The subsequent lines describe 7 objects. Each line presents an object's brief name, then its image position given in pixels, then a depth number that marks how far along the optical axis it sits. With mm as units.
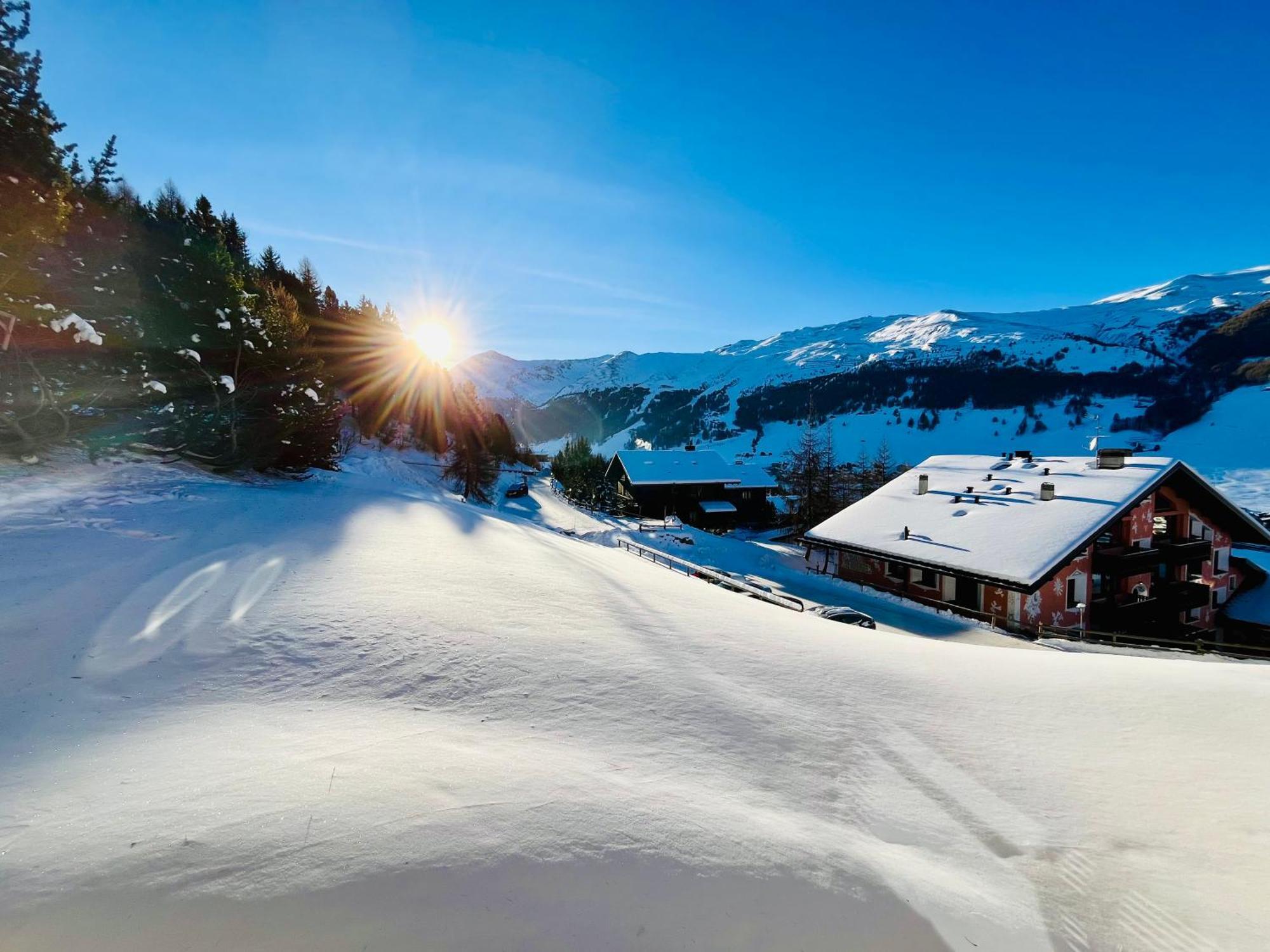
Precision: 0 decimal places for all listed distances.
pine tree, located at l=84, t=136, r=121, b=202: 21922
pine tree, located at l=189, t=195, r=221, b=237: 31281
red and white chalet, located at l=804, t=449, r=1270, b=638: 20219
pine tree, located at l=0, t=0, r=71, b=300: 11438
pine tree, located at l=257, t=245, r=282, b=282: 41938
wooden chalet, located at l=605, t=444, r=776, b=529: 53688
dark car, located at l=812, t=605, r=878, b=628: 18562
